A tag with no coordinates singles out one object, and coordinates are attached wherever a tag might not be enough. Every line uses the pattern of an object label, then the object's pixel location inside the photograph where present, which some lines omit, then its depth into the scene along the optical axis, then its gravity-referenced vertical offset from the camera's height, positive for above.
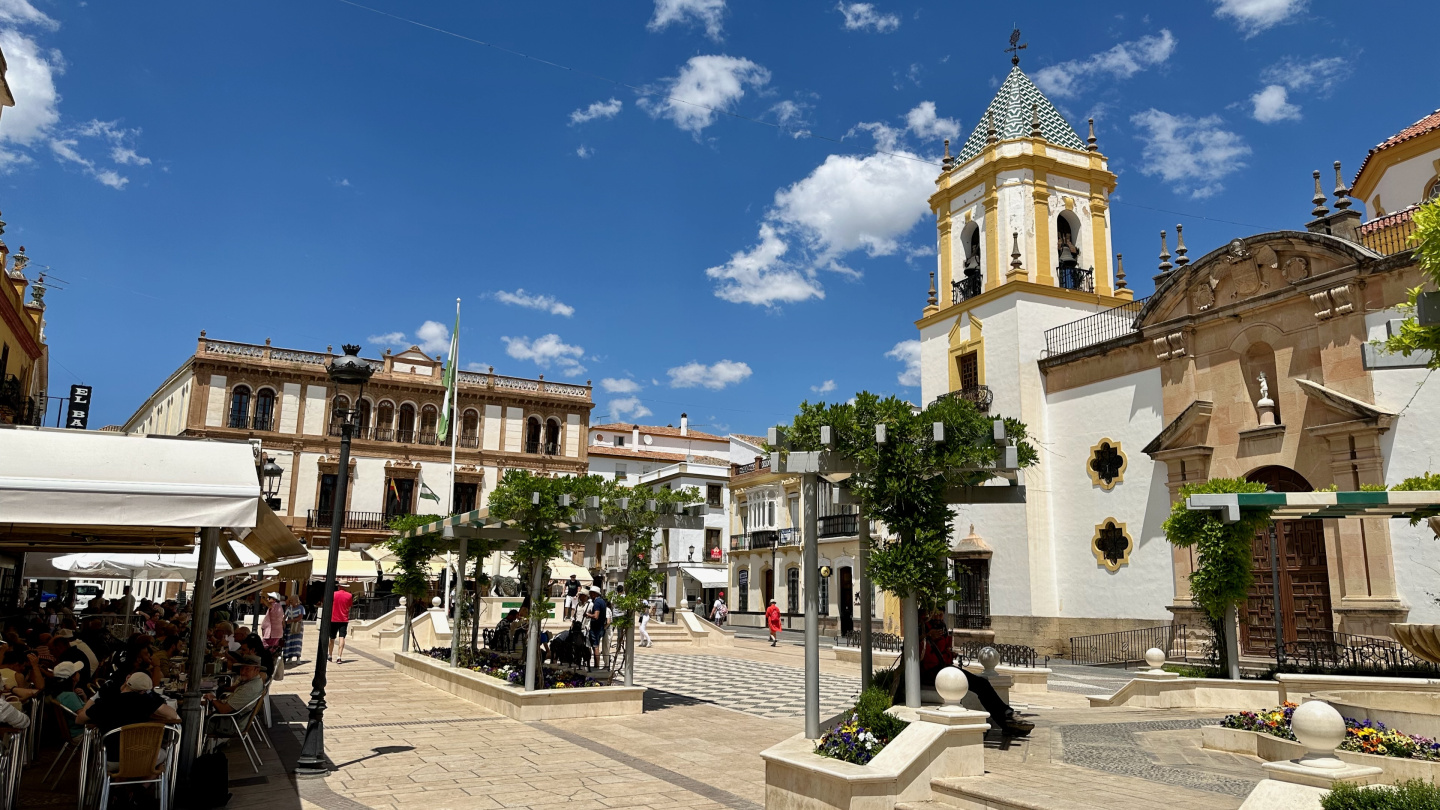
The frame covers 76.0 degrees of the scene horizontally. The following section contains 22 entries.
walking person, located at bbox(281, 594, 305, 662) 18.73 -1.42
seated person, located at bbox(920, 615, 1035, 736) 8.82 -0.92
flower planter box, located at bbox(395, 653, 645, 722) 12.20 -1.83
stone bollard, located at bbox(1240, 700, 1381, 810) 4.91 -1.02
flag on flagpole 25.48 +5.11
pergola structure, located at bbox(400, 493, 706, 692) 12.98 +0.59
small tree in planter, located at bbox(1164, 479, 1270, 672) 13.24 +0.18
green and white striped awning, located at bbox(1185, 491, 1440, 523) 10.67 +0.94
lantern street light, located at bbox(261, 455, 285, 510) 19.24 +1.88
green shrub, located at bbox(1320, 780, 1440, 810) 4.62 -1.08
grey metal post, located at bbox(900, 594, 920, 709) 8.34 -0.77
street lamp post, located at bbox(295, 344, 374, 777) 8.77 -0.19
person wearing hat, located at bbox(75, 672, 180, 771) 6.76 -1.11
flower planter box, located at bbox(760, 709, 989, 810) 6.61 -1.45
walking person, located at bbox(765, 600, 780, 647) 27.47 -1.48
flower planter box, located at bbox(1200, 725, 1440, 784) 7.02 -1.48
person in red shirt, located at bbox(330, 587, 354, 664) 20.38 -1.25
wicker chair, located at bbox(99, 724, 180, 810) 6.51 -1.41
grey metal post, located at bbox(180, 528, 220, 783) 6.95 -0.66
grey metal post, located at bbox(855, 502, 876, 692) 8.82 -0.37
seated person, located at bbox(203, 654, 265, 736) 8.73 -1.31
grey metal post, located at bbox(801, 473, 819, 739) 8.07 -0.47
